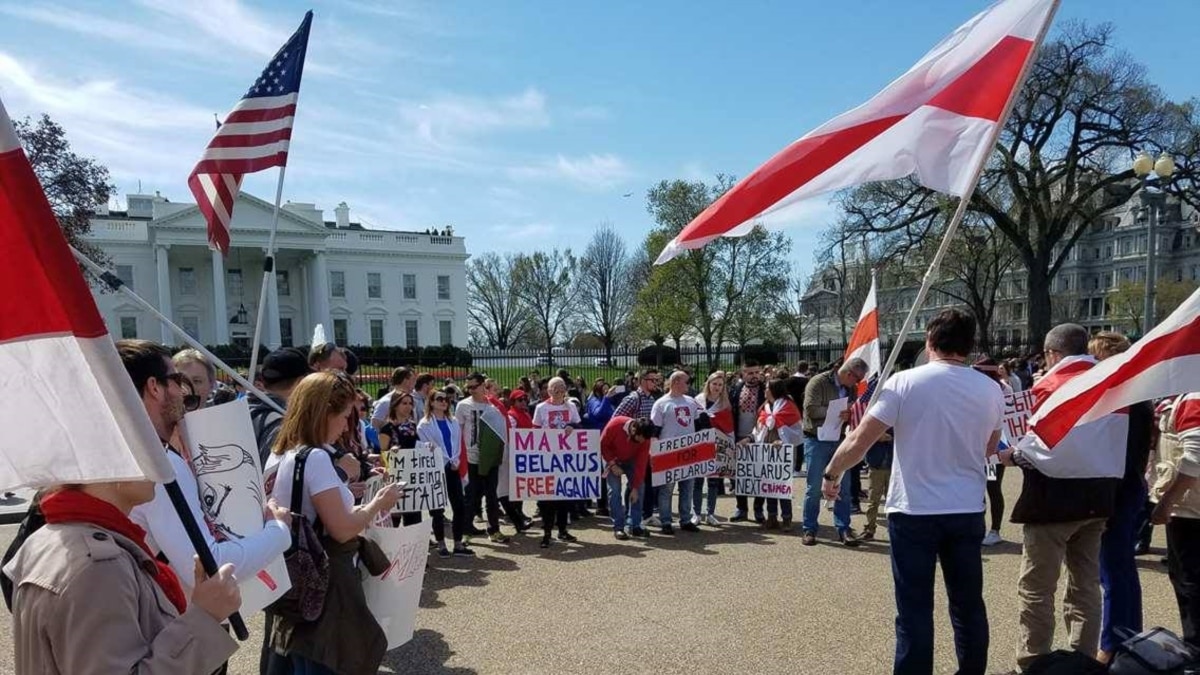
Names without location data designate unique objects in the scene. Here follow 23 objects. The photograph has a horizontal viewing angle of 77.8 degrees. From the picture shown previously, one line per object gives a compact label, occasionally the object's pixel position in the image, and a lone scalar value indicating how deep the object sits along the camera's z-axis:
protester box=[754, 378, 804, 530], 9.66
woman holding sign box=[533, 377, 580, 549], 8.79
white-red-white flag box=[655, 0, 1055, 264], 3.58
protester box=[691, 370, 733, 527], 9.36
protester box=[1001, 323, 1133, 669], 4.08
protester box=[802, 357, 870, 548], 8.05
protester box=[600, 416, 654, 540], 8.75
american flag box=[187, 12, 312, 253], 5.98
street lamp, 15.52
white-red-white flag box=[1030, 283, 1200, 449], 3.10
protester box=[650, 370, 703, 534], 8.91
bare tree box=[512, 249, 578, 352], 71.88
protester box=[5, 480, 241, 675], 1.54
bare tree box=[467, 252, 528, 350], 76.25
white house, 59.62
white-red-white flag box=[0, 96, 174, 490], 1.61
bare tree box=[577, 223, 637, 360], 66.81
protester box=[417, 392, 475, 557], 7.97
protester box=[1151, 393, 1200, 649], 4.05
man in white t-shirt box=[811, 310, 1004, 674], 3.62
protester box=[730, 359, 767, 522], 9.66
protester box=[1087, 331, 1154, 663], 4.35
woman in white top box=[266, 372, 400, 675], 3.10
